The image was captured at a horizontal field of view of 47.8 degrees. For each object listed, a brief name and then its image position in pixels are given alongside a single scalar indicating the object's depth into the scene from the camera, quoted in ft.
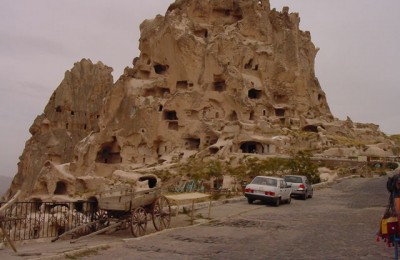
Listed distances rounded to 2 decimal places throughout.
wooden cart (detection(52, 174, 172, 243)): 44.09
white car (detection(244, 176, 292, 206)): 72.18
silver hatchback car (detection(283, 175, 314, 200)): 86.58
